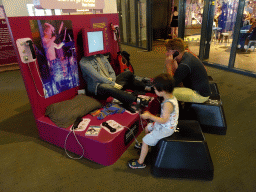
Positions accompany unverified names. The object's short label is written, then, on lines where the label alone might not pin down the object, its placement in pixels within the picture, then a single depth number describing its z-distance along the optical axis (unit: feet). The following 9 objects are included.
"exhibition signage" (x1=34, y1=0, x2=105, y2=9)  8.53
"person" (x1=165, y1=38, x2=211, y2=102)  7.74
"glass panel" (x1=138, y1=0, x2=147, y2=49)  25.31
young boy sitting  5.32
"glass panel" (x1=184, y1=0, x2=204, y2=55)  24.39
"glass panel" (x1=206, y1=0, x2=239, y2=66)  16.90
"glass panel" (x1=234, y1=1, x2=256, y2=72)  14.85
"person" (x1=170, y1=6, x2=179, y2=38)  28.76
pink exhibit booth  6.79
